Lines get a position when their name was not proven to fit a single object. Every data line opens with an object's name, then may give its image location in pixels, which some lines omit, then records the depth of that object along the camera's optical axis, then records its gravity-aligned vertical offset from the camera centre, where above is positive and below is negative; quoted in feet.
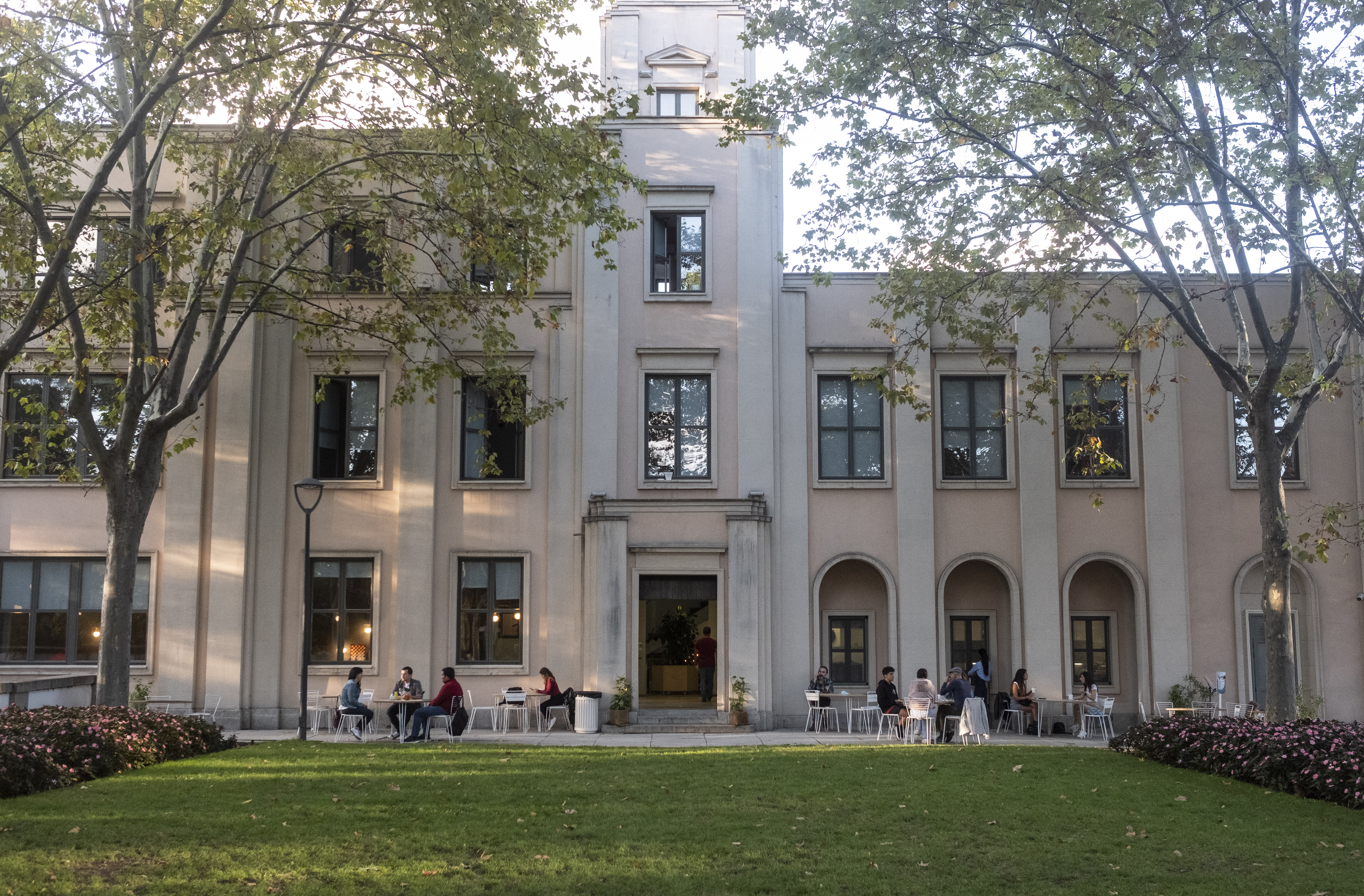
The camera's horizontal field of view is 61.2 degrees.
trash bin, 73.87 -8.08
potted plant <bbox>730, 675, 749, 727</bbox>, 75.00 -7.25
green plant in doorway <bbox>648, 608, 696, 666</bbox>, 101.04 -4.21
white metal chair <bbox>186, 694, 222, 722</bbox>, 75.25 -7.78
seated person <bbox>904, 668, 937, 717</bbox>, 68.85 -6.06
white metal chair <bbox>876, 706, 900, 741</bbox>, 71.31 -8.55
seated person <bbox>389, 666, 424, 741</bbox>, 69.41 -6.23
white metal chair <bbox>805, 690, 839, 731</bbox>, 75.10 -8.21
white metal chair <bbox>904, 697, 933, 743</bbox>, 67.97 -7.24
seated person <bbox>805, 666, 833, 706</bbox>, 75.97 -6.14
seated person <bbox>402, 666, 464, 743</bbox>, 65.98 -6.47
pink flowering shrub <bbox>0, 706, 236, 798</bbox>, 41.19 -6.29
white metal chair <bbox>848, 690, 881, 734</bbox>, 76.69 -8.23
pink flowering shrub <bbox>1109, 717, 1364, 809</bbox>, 44.42 -6.92
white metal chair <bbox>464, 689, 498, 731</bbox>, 76.02 -8.18
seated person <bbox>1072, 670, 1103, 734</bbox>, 75.61 -7.24
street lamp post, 63.52 +0.13
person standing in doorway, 85.51 -5.42
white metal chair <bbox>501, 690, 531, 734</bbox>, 75.10 -7.68
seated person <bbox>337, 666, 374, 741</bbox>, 68.54 -6.56
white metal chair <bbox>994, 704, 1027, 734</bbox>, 76.95 -8.54
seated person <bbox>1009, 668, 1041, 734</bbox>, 76.74 -7.10
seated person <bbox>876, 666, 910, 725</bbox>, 71.97 -6.60
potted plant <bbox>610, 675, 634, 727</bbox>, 74.84 -7.46
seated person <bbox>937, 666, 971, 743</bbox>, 69.56 -6.04
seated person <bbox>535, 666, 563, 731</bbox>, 74.84 -6.60
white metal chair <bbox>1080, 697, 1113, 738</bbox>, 75.31 -8.61
